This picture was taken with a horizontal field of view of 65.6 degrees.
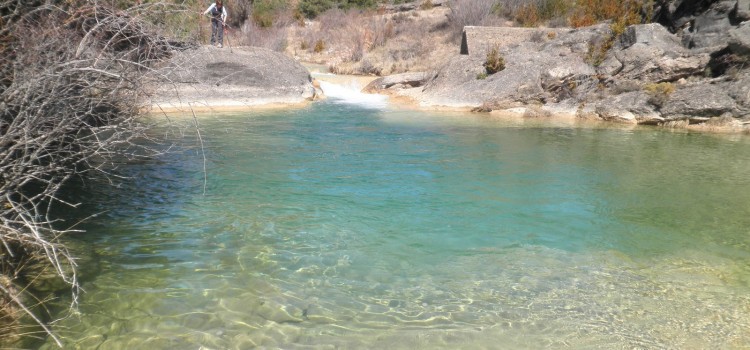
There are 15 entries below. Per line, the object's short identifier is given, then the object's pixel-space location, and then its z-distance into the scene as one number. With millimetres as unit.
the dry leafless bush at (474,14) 26511
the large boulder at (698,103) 13625
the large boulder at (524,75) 16984
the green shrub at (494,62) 18406
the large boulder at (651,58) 15352
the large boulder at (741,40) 14155
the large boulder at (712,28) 15477
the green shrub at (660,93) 14516
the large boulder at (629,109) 14562
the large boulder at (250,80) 16250
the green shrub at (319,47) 28656
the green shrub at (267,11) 30031
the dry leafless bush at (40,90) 3691
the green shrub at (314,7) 37344
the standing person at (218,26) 13555
